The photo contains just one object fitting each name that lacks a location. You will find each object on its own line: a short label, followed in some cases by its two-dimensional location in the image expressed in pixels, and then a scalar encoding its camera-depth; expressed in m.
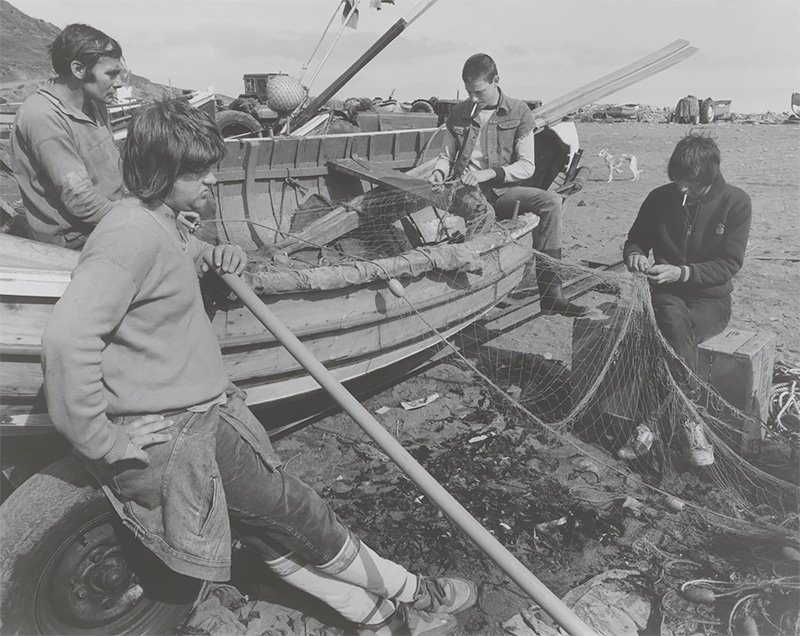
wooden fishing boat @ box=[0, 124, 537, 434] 2.91
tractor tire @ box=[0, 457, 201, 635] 2.56
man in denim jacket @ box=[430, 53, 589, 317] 5.77
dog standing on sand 15.45
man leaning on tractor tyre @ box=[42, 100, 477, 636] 2.00
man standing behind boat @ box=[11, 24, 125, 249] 3.36
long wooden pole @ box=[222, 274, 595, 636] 2.31
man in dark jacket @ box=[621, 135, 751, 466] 4.20
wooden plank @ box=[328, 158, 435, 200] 5.82
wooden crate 4.21
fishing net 3.54
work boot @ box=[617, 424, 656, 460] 4.29
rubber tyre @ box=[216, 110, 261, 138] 9.35
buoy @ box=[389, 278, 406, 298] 3.97
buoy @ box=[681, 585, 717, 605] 3.14
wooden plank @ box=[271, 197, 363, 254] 5.55
